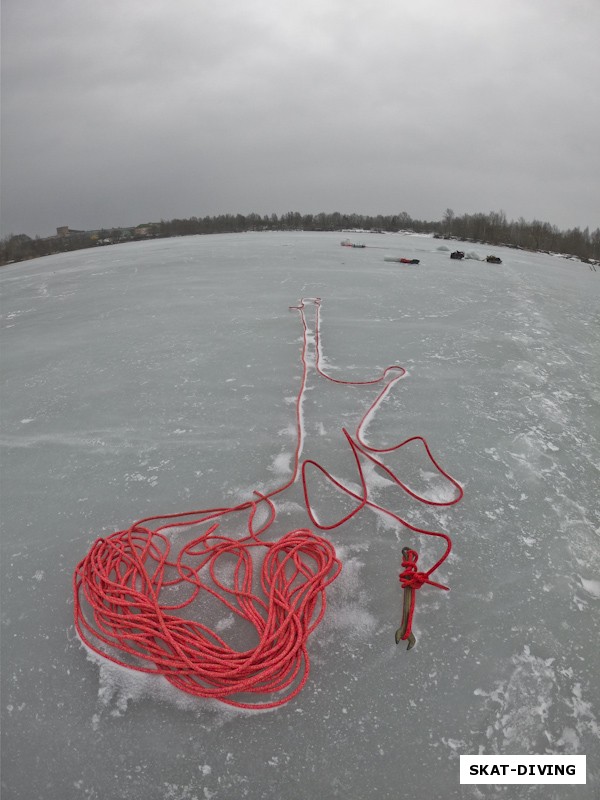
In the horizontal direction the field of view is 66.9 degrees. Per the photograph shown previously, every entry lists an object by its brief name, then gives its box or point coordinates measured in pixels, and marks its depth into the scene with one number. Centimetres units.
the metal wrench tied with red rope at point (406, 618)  150
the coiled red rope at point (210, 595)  141
